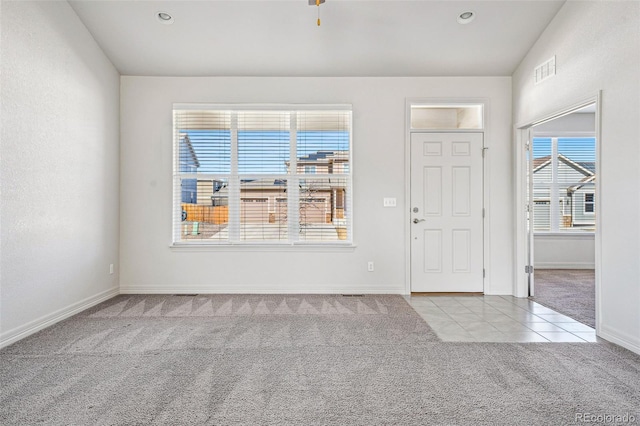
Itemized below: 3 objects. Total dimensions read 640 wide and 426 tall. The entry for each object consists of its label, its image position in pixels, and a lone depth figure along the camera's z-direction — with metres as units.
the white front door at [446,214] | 4.39
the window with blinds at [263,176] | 4.44
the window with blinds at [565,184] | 6.34
